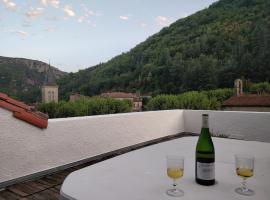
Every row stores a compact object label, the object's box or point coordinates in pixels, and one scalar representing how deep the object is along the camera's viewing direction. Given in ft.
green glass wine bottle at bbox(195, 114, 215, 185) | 3.14
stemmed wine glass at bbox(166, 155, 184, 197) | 3.06
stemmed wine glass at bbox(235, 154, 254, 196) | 3.05
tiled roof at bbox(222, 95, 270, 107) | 61.20
